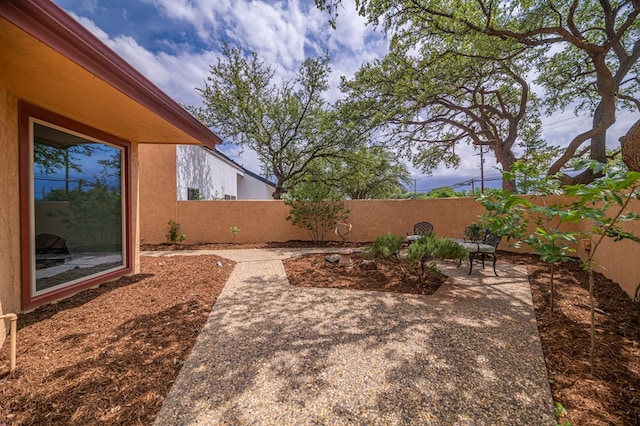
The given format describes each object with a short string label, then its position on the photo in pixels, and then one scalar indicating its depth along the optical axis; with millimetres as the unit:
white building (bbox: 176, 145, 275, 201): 9172
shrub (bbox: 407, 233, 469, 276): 4066
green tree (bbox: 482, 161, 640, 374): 1612
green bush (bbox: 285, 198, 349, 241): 8250
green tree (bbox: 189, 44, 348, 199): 11094
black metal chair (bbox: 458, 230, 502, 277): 4775
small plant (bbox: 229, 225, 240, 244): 8398
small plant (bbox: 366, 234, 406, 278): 4594
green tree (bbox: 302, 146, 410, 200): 12148
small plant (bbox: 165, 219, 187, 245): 8203
